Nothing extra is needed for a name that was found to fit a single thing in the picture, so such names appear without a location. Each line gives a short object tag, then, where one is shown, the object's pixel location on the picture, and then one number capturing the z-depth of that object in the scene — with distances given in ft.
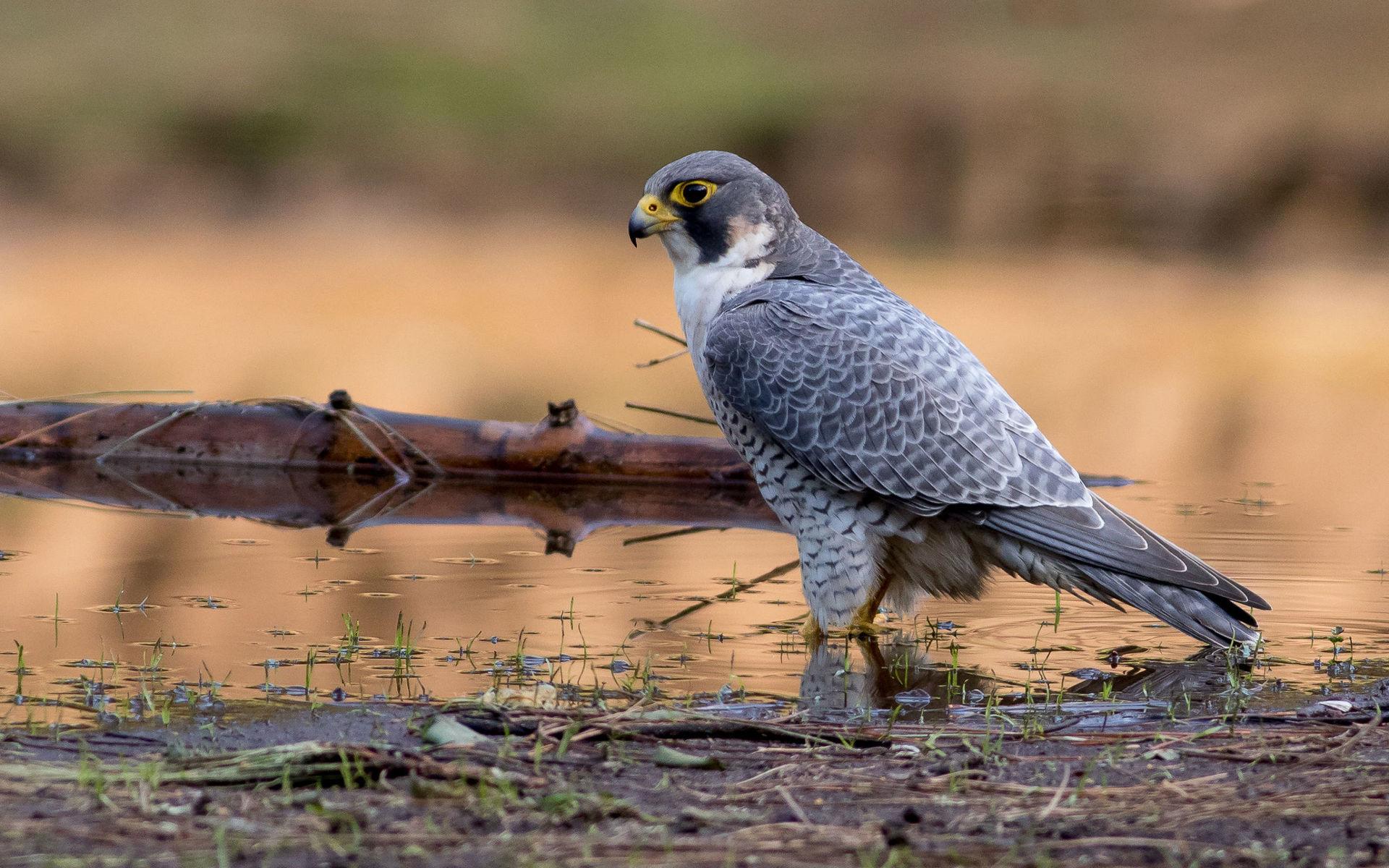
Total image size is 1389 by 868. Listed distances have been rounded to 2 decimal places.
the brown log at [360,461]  44.06
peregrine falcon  29.60
